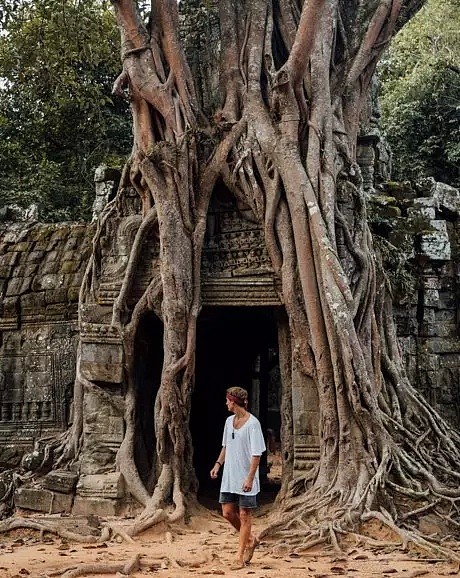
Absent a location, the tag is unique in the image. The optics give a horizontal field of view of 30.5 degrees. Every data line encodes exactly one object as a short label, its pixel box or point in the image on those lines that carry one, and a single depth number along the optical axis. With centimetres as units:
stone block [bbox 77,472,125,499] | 778
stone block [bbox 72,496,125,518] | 771
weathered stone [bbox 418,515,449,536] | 671
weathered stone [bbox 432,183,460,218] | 984
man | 574
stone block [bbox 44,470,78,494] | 809
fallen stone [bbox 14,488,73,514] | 804
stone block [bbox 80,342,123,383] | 823
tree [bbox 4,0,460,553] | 723
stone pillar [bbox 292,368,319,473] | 777
